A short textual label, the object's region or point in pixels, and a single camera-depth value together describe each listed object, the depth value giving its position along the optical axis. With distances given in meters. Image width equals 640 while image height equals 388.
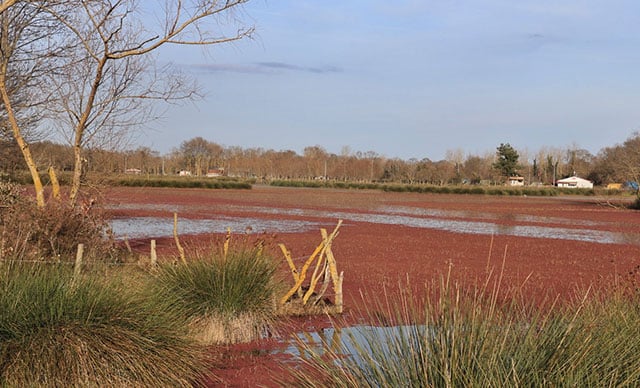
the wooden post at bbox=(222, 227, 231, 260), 10.39
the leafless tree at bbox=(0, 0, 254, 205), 11.39
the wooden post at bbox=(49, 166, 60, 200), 14.22
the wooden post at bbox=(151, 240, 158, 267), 11.20
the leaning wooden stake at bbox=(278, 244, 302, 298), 11.50
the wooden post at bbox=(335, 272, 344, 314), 11.88
